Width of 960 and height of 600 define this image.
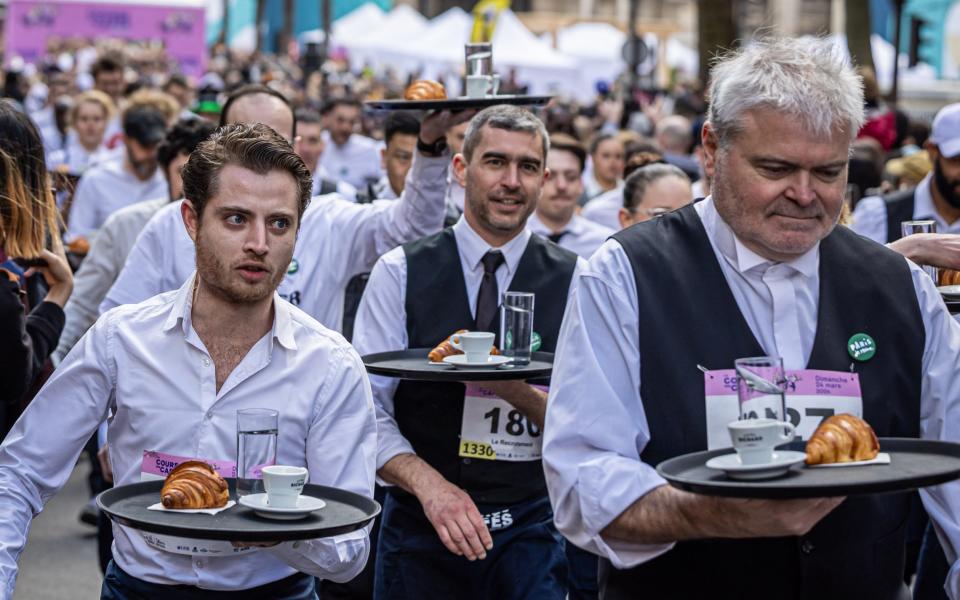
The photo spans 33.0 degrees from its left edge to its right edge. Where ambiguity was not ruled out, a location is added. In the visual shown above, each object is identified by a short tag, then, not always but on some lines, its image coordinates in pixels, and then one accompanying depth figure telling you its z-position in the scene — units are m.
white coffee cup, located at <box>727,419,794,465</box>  3.08
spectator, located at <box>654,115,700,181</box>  15.27
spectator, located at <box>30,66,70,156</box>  17.27
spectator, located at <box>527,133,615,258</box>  9.03
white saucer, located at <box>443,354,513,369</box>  4.88
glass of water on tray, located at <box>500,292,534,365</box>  5.09
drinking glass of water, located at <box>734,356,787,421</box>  3.18
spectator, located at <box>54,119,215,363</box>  7.54
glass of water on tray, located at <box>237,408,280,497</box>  3.63
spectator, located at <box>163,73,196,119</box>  18.41
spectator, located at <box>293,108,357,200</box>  10.11
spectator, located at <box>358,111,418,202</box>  8.86
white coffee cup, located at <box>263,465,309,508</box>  3.49
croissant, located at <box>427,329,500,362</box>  5.04
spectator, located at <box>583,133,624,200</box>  13.29
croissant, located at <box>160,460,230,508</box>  3.53
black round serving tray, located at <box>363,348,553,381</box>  4.68
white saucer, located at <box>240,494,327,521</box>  3.46
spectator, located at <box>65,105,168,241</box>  10.89
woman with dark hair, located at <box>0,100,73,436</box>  4.89
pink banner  27.11
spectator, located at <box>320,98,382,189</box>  14.91
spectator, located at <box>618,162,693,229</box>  7.92
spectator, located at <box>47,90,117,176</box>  14.73
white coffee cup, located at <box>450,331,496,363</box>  4.97
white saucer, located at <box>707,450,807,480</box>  3.03
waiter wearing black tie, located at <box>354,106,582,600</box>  5.41
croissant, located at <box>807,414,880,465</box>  3.12
